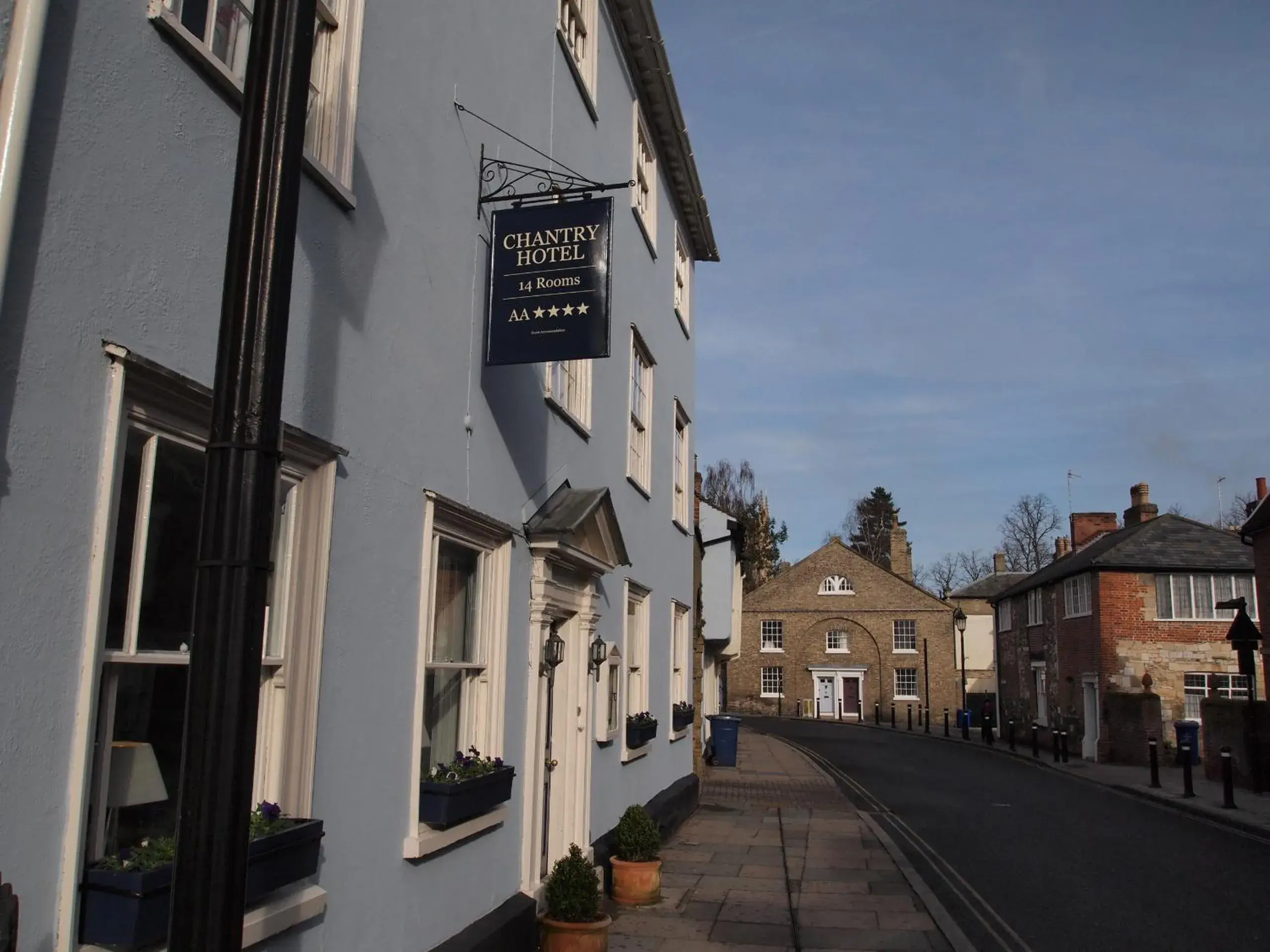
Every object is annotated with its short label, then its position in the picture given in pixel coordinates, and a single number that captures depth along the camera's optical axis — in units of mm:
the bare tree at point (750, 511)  64375
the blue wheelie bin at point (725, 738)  24344
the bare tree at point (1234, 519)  59166
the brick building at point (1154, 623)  29734
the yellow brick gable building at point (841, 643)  56000
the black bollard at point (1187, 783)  19016
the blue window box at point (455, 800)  5887
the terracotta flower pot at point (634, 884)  9227
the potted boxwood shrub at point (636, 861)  9242
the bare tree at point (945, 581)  79250
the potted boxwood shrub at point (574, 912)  7082
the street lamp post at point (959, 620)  36969
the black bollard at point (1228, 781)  17406
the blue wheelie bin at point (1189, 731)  26500
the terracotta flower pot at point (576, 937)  7070
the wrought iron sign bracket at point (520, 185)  6770
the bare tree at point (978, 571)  77625
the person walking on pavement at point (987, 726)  34938
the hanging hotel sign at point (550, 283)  6164
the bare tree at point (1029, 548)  69688
